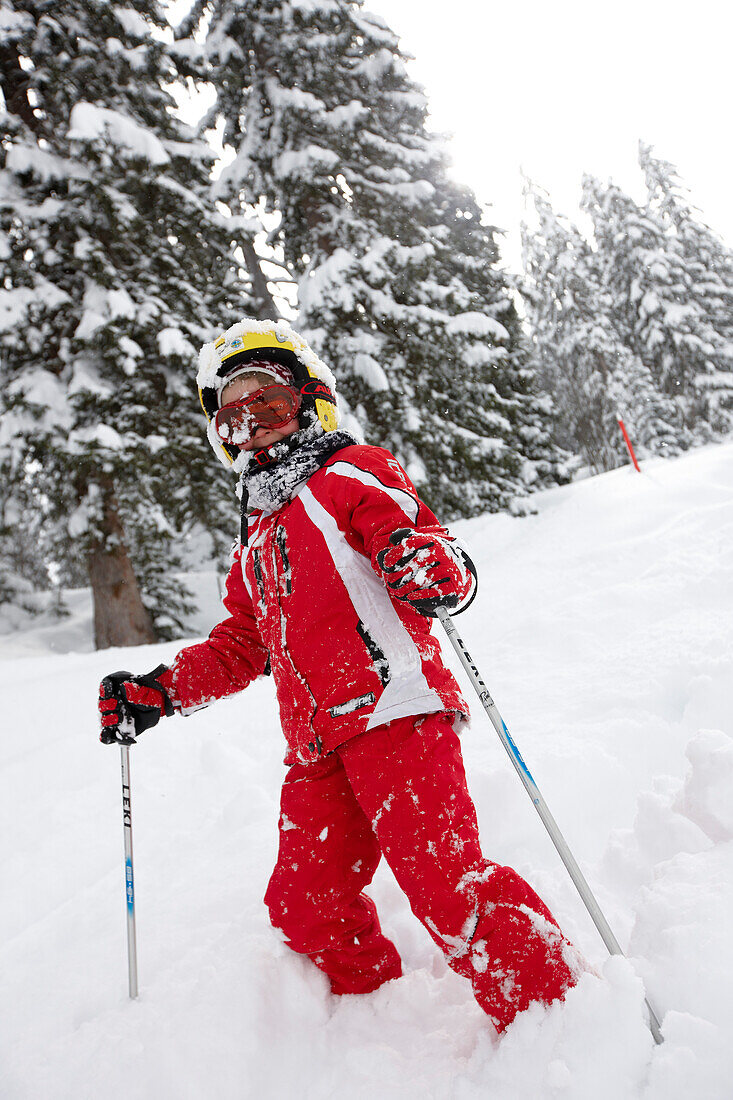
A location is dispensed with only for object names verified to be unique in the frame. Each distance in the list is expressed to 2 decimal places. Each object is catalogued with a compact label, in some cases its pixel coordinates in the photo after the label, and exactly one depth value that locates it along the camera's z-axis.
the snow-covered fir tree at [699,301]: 25.16
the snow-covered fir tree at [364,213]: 9.85
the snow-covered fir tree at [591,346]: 26.91
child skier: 1.65
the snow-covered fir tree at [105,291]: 8.88
